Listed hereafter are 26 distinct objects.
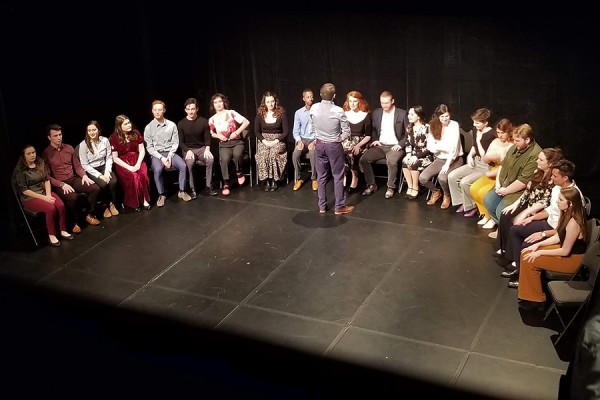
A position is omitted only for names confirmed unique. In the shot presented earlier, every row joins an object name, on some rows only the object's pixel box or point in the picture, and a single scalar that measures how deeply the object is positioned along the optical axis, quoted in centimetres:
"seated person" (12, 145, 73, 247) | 713
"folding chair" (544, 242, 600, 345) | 524
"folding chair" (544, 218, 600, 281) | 551
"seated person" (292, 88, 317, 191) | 810
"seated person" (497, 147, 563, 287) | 600
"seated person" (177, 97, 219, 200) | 805
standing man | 709
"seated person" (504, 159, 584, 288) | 572
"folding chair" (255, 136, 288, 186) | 826
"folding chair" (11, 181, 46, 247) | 717
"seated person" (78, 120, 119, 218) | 755
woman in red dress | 777
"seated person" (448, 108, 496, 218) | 721
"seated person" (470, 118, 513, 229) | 692
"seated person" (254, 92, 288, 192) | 812
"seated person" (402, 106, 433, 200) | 765
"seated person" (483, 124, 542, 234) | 648
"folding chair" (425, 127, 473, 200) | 754
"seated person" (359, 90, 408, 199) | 783
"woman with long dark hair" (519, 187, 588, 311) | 548
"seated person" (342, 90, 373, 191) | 796
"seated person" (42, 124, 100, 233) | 735
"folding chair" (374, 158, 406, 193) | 793
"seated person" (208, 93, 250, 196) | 816
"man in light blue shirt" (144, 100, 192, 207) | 794
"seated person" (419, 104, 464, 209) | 743
